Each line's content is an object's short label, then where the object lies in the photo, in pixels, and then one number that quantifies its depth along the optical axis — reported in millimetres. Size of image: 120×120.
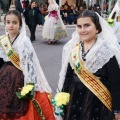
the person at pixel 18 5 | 12734
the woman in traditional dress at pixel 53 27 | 10641
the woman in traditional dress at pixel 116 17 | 7980
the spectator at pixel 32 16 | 10844
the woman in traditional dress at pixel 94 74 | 2516
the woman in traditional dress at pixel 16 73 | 3389
